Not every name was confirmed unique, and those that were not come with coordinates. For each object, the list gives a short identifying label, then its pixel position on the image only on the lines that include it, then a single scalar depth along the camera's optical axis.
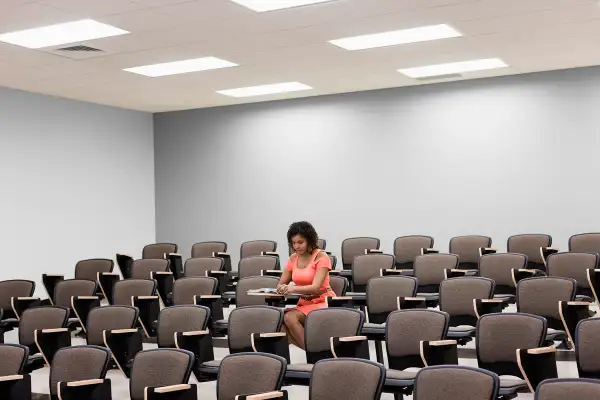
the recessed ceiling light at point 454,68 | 9.93
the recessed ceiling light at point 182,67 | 9.30
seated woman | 6.77
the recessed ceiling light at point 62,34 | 7.51
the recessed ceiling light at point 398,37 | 8.12
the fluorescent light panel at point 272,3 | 6.81
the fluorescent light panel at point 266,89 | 11.20
